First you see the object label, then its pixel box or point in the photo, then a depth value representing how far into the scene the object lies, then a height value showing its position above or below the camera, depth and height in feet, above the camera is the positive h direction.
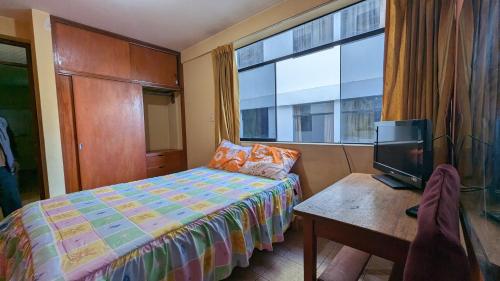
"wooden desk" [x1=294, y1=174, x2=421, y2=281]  2.70 -1.40
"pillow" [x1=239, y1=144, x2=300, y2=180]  6.90 -1.25
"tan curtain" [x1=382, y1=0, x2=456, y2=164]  4.42 +1.44
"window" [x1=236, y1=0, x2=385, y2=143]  6.48 +1.78
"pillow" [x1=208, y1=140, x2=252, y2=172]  8.04 -1.19
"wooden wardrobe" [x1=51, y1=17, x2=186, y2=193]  7.99 +1.25
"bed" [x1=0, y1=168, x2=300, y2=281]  2.89 -1.76
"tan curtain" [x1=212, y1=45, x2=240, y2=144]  8.99 +1.44
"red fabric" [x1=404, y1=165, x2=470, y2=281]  1.26 -0.81
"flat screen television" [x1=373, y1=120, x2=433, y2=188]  3.74 -0.60
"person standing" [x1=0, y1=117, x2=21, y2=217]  7.55 -1.73
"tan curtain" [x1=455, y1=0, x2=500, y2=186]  2.01 +0.39
